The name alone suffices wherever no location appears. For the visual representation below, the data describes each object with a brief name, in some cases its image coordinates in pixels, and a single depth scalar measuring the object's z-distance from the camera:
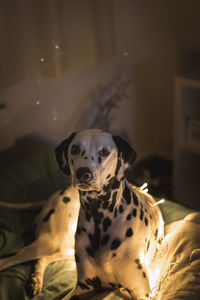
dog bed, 1.30
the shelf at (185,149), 2.32
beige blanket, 1.26
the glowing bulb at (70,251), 1.54
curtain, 1.88
